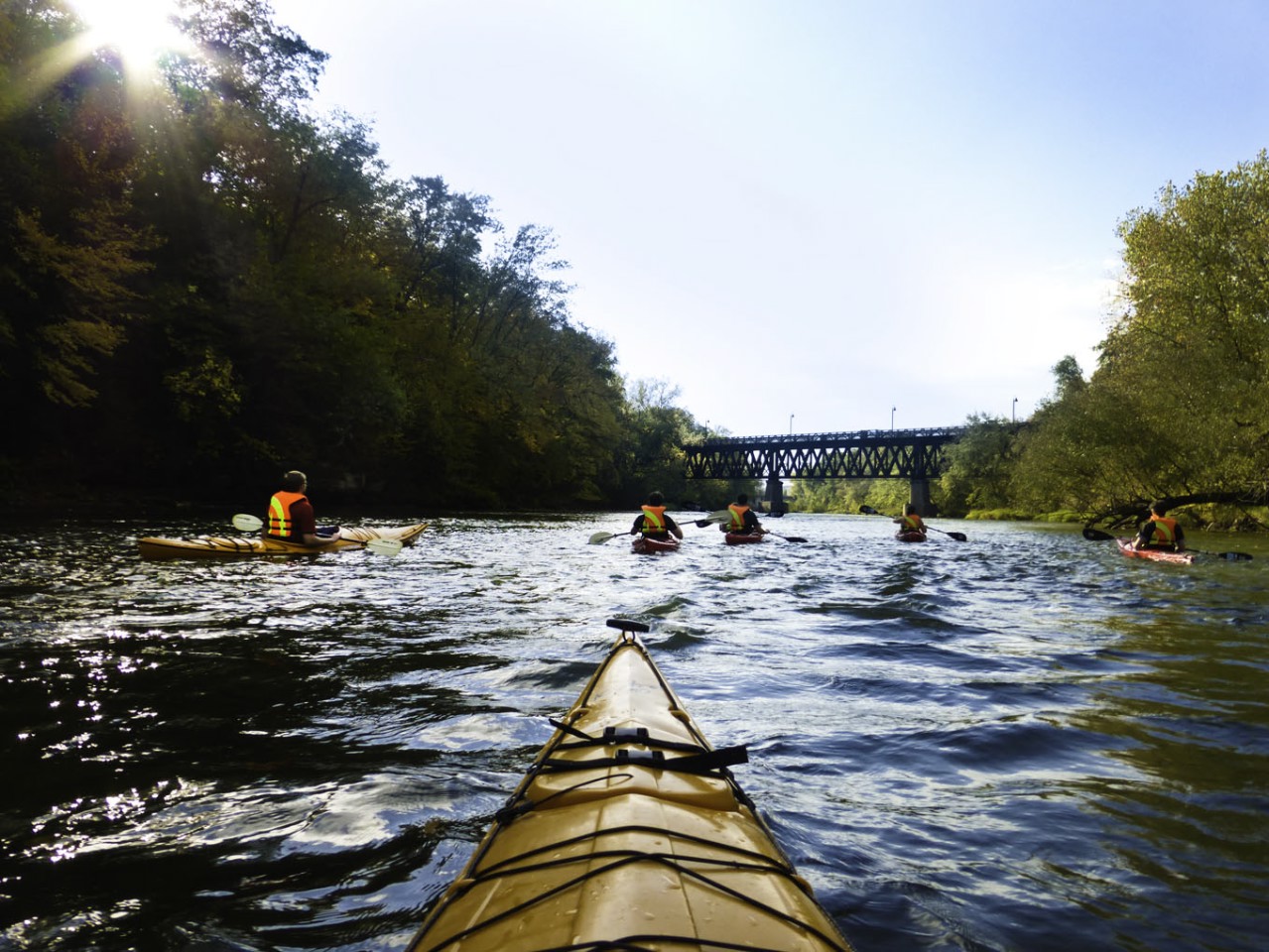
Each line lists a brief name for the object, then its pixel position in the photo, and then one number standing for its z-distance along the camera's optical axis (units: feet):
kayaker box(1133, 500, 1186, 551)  48.34
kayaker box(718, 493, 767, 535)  61.16
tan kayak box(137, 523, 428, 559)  35.17
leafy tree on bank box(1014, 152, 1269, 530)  72.90
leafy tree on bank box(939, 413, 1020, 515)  179.73
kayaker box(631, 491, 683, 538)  54.60
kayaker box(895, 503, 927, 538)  71.20
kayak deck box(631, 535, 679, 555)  53.47
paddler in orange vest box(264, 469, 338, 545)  38.96
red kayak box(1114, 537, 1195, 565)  45.44
